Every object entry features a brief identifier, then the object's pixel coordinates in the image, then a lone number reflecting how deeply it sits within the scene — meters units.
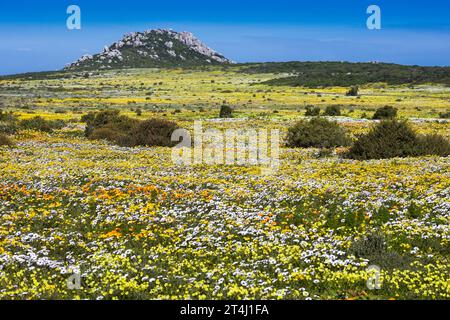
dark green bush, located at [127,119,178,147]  38.12
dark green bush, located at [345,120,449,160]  28.67
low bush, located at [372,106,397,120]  59.62
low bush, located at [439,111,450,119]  61.43
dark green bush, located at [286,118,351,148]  37.28
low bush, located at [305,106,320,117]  65.50
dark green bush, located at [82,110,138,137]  44.72
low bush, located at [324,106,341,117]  66.06
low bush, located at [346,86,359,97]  119.03
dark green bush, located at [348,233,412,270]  11.04
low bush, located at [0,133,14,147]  34.97
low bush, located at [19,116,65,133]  46.19
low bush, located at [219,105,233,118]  64.44
